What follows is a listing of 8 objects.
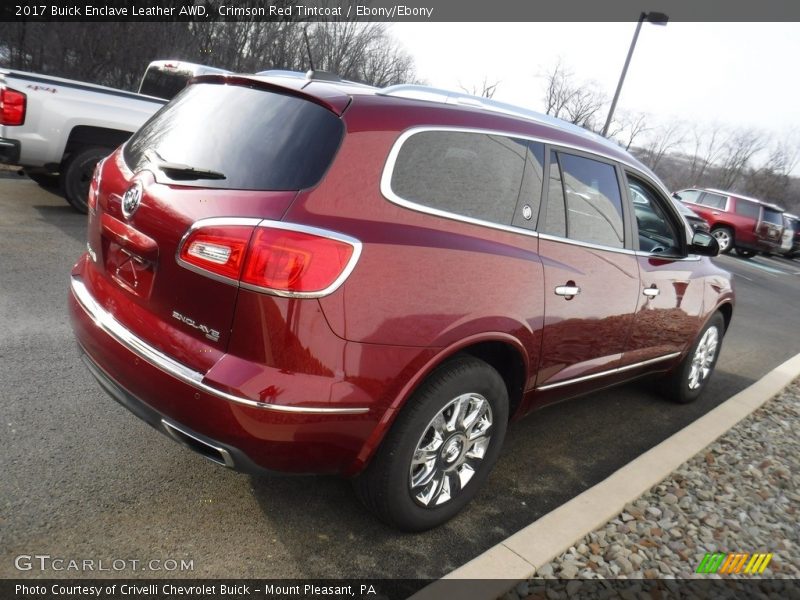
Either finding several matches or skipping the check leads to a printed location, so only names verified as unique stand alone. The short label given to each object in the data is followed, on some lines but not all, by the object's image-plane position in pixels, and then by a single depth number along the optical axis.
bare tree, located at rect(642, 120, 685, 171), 66.93
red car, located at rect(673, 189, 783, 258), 19.06
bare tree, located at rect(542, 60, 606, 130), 37.72
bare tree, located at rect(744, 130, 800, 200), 61.22
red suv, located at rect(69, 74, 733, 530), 2.09
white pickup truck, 6.23
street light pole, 16.23
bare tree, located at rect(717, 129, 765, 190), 69.12
